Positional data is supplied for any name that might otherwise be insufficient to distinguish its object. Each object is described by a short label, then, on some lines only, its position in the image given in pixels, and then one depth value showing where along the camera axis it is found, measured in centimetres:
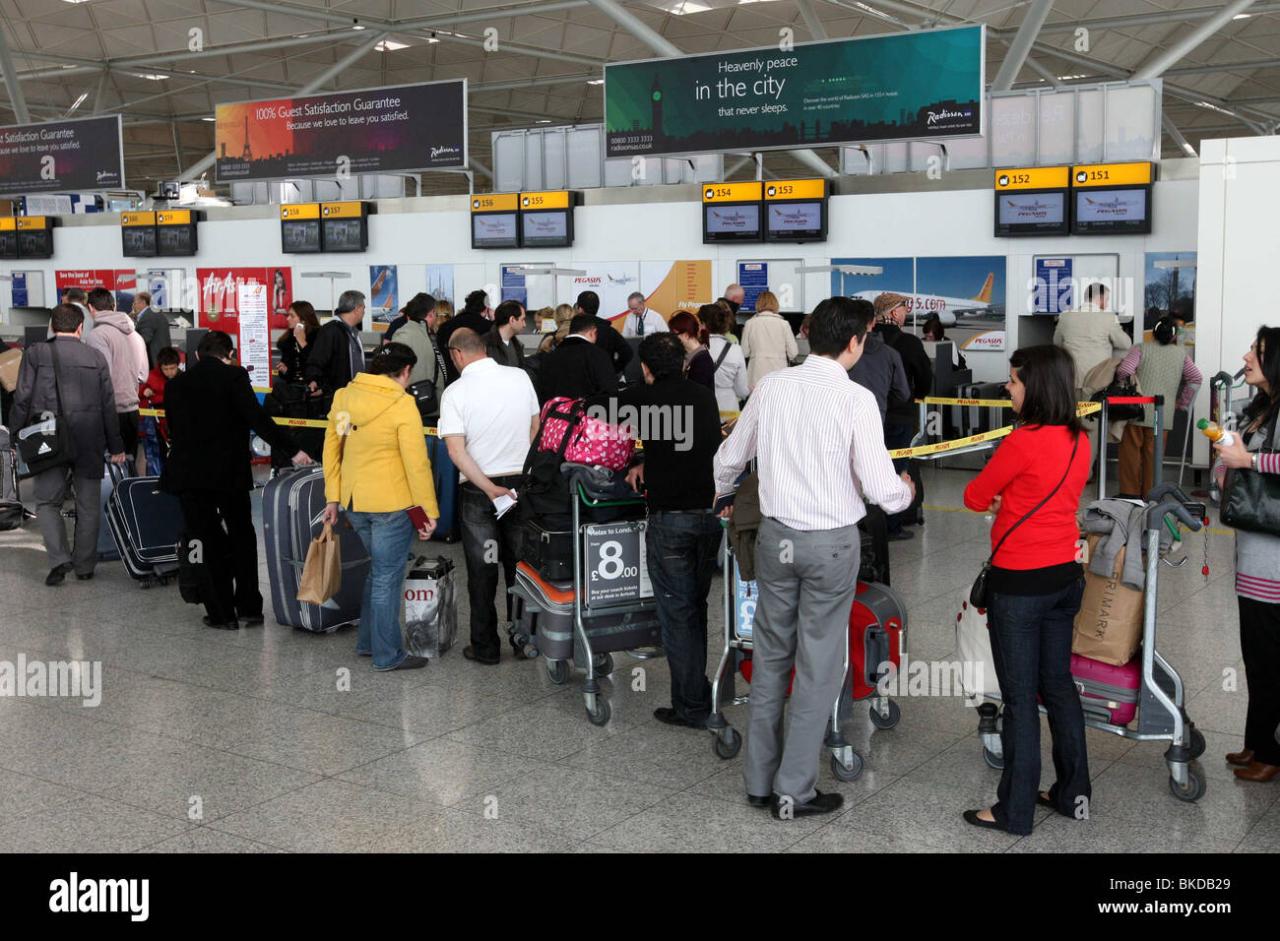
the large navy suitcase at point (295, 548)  694
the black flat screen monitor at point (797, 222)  1366
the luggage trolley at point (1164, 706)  442
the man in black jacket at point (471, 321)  905
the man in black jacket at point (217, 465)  685
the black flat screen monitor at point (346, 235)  1681
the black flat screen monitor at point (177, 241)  1858
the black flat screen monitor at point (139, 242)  1905
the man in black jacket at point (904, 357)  898
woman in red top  407
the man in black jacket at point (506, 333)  829
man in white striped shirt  418
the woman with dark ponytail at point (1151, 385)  1038
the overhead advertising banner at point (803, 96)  1266
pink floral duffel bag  539
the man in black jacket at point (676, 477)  500
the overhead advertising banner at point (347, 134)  1627
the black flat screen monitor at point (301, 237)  1725
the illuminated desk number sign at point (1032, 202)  1237
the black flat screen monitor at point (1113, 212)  1202
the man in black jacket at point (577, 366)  743
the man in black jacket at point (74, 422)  798
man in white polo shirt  600
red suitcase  488
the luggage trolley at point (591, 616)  537
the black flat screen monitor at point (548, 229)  1525
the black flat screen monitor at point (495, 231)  1561
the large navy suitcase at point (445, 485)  940
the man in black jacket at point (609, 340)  909
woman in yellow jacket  602
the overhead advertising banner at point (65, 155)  2047
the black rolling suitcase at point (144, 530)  798
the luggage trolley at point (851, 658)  478
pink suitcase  451
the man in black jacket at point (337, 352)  927
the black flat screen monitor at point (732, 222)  1402
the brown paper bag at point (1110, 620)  449
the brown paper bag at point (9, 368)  986
